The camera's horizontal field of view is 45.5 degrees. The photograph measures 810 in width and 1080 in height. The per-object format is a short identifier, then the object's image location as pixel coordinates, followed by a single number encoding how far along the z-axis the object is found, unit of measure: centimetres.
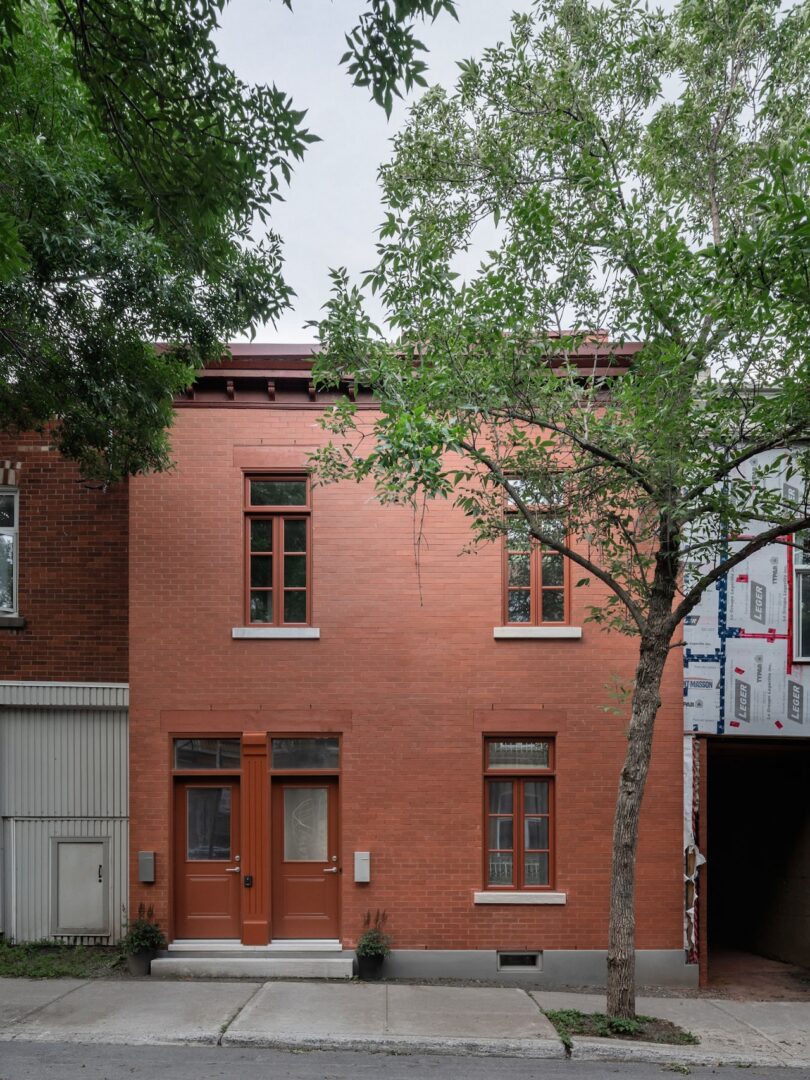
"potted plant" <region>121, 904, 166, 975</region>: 1188
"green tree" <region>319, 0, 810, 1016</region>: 948
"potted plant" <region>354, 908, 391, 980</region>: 1189
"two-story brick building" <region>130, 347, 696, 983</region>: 1229
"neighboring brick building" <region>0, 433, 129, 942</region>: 1318
